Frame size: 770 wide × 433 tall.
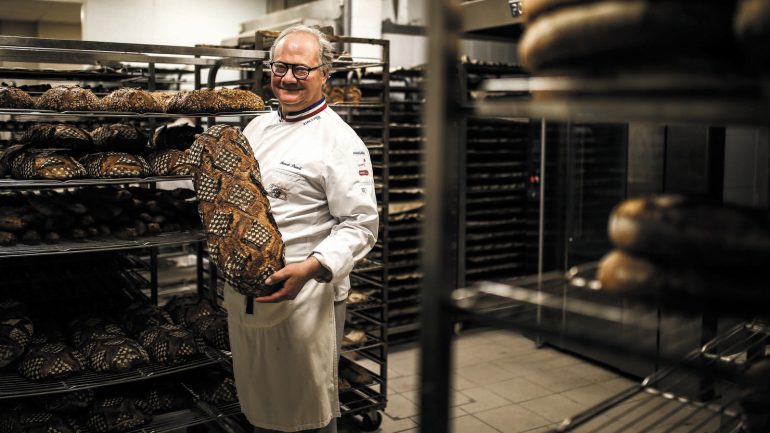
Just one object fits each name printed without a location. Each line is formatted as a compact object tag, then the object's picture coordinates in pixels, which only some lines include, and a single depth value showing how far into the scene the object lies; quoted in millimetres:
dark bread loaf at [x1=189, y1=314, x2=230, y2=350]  2957
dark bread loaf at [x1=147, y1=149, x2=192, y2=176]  2762
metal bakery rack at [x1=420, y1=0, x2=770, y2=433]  792
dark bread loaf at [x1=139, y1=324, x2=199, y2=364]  2770
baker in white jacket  2363
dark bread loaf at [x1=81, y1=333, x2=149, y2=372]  2635
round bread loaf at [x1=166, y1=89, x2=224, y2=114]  2740
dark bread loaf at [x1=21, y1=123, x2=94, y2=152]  2717
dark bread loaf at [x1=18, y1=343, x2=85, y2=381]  2543
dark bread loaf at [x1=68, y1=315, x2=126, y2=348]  2812
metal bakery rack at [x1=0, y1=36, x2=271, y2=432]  2508
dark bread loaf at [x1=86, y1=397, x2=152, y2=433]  2672
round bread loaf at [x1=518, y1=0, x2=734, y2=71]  856
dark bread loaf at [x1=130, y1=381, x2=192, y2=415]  2852
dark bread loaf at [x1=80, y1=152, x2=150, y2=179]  2641
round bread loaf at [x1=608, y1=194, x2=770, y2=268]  912
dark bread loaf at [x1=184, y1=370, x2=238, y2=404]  2922
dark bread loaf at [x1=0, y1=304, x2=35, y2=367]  2568
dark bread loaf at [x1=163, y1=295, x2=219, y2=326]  3082
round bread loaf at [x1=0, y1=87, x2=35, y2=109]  2473
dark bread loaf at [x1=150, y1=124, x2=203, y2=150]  2908
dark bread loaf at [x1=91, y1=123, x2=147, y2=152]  2822
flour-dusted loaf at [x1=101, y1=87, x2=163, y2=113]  2674
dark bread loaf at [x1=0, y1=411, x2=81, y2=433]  2619
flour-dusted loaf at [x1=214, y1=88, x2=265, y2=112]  2768
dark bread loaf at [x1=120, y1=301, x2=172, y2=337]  2941
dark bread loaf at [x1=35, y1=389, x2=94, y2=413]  2701
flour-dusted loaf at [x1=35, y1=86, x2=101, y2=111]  2566
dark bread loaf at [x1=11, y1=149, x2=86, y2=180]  2520
